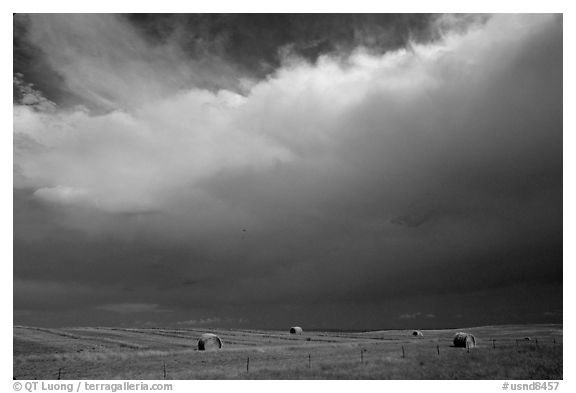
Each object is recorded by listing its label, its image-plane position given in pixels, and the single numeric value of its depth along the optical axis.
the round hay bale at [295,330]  102.44
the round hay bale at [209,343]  55.62
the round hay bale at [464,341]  52.97
